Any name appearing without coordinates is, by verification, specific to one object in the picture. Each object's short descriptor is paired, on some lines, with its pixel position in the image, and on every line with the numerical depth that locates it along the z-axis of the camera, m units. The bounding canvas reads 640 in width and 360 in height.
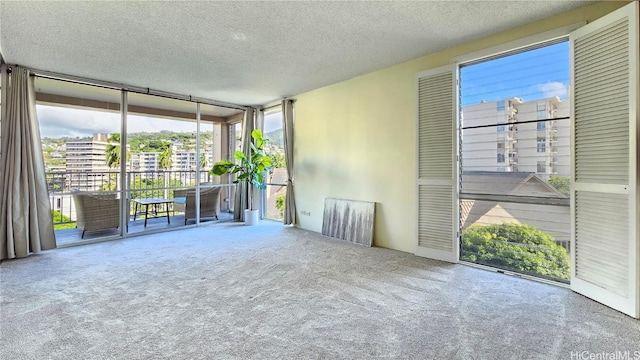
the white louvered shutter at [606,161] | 2.37
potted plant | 6.10
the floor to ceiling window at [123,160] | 4.72
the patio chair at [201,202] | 6.14
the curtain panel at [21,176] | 3.95
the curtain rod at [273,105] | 5.98
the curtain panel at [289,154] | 6.00
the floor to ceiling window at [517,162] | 3.03
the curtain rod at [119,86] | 4.41
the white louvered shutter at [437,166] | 3.68
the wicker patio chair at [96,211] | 4.84
